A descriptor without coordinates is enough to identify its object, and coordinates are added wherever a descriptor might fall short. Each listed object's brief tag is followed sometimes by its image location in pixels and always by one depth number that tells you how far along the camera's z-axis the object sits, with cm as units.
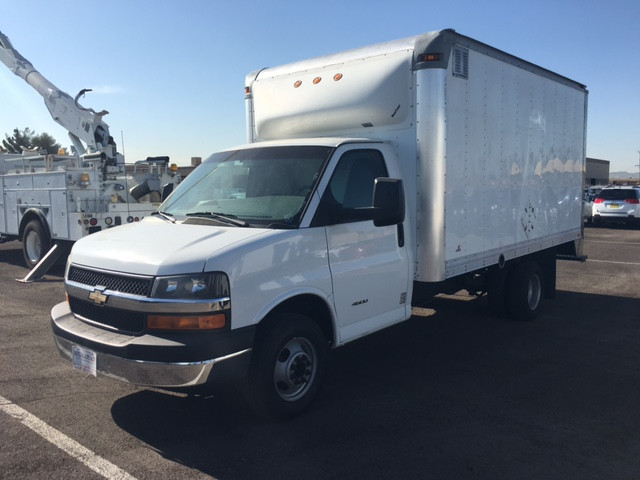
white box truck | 386
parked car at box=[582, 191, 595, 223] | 2477
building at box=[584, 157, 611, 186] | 7700
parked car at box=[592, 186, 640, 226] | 2311
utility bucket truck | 1090
